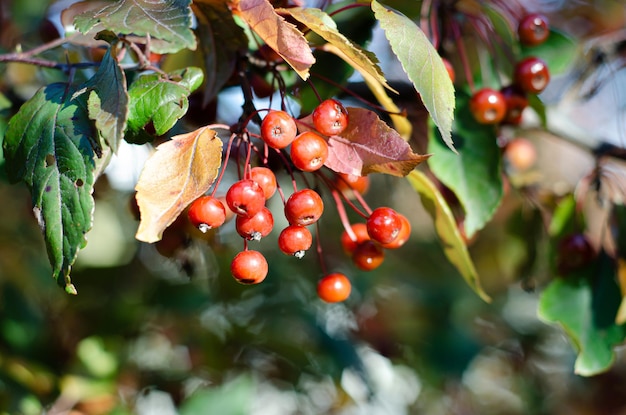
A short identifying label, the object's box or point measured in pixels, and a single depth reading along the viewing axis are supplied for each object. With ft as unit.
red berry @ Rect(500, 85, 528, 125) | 1.43
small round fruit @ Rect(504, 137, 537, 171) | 2.15
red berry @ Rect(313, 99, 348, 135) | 1.17
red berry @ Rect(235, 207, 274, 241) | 1.17
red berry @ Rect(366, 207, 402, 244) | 1.23
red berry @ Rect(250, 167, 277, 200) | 1.18
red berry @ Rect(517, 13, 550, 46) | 1.49
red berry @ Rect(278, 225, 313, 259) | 1.20
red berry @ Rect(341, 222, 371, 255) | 1.33
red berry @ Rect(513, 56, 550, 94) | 1.43
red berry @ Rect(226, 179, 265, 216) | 1.14
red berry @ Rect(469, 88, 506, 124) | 1.40
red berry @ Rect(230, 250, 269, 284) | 1.19
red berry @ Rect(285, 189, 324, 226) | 1.18
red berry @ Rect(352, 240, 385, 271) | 1.30
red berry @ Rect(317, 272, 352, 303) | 1.31
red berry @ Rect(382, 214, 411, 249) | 1.27
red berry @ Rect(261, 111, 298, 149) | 1.16
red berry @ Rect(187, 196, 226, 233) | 1.16
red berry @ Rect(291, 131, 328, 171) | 1.16
